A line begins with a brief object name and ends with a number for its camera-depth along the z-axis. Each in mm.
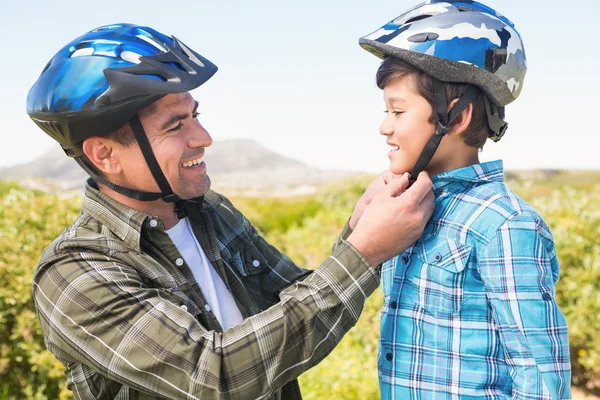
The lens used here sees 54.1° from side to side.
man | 1960
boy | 2188
